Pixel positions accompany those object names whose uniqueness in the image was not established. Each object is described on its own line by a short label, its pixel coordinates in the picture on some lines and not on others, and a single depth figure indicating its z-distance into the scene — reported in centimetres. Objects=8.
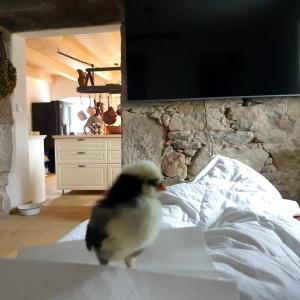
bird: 23
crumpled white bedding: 50
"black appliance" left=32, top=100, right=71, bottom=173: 658
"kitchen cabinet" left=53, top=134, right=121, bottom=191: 399
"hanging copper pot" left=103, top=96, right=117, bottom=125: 315
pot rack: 377
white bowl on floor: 306
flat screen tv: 216
